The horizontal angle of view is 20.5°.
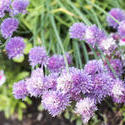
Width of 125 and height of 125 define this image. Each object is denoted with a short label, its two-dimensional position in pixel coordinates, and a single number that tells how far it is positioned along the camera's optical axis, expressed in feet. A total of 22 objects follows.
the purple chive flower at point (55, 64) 1.59
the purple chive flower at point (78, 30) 1.59
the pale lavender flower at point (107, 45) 1.49
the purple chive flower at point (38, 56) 1.57
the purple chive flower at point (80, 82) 1.37
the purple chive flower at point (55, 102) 1.38
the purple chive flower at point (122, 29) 1.55
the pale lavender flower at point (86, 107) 1.37
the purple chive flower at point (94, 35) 1.51
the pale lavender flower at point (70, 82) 1.35
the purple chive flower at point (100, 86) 1.43
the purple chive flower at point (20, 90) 1.56
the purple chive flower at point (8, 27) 1.63
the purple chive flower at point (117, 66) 1.66
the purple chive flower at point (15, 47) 1.62
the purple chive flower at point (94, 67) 1.47
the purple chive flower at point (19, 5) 1.68
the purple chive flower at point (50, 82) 1.44
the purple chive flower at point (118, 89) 1.46
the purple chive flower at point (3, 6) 1.60
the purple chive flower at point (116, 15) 1.89
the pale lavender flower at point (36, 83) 1.44
